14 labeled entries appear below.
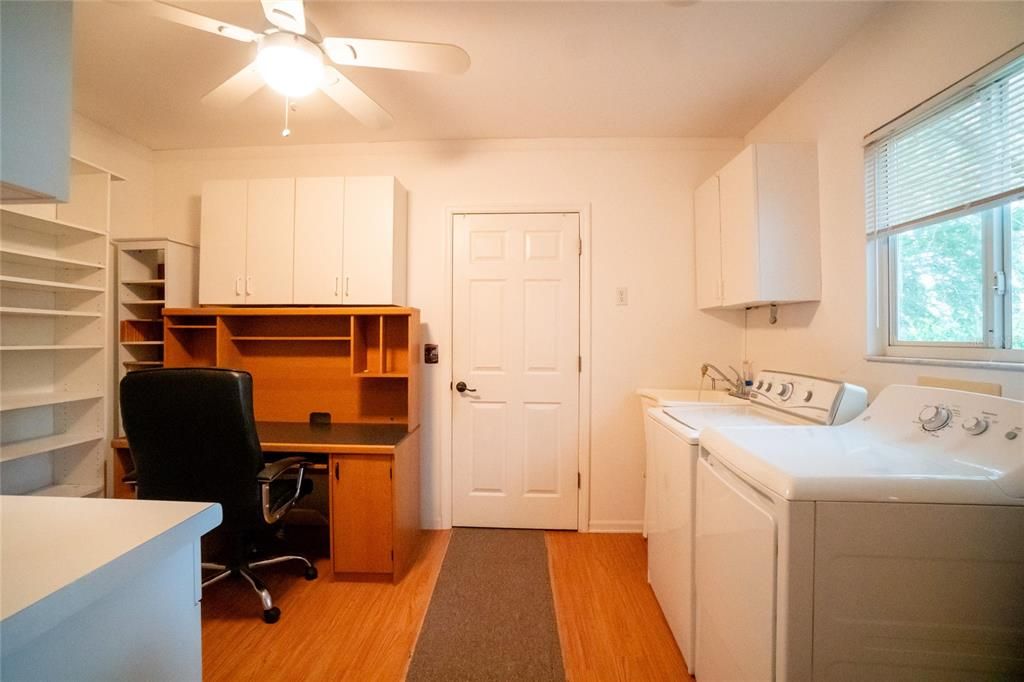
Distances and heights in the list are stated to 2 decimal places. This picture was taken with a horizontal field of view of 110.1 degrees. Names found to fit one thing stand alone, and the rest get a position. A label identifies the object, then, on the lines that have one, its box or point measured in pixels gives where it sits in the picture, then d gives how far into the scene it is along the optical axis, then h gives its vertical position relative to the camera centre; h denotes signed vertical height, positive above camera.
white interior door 2.34 -0.17
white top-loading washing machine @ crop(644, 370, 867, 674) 1.31 -0.43
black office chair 1.43 -0.42
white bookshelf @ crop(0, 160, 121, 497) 1.82 -0.04
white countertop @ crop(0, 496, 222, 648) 0.44 -0.32
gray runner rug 1.38 -1.24
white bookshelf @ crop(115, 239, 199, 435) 2.19 +0.32
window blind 1.06 +0.64
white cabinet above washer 1.68 +0.57
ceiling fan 1.16 +1.03
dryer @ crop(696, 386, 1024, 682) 0.80 -0.51
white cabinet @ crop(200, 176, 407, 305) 2.11 +0.59
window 1.08 +0.42
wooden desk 1.80 -0.81
